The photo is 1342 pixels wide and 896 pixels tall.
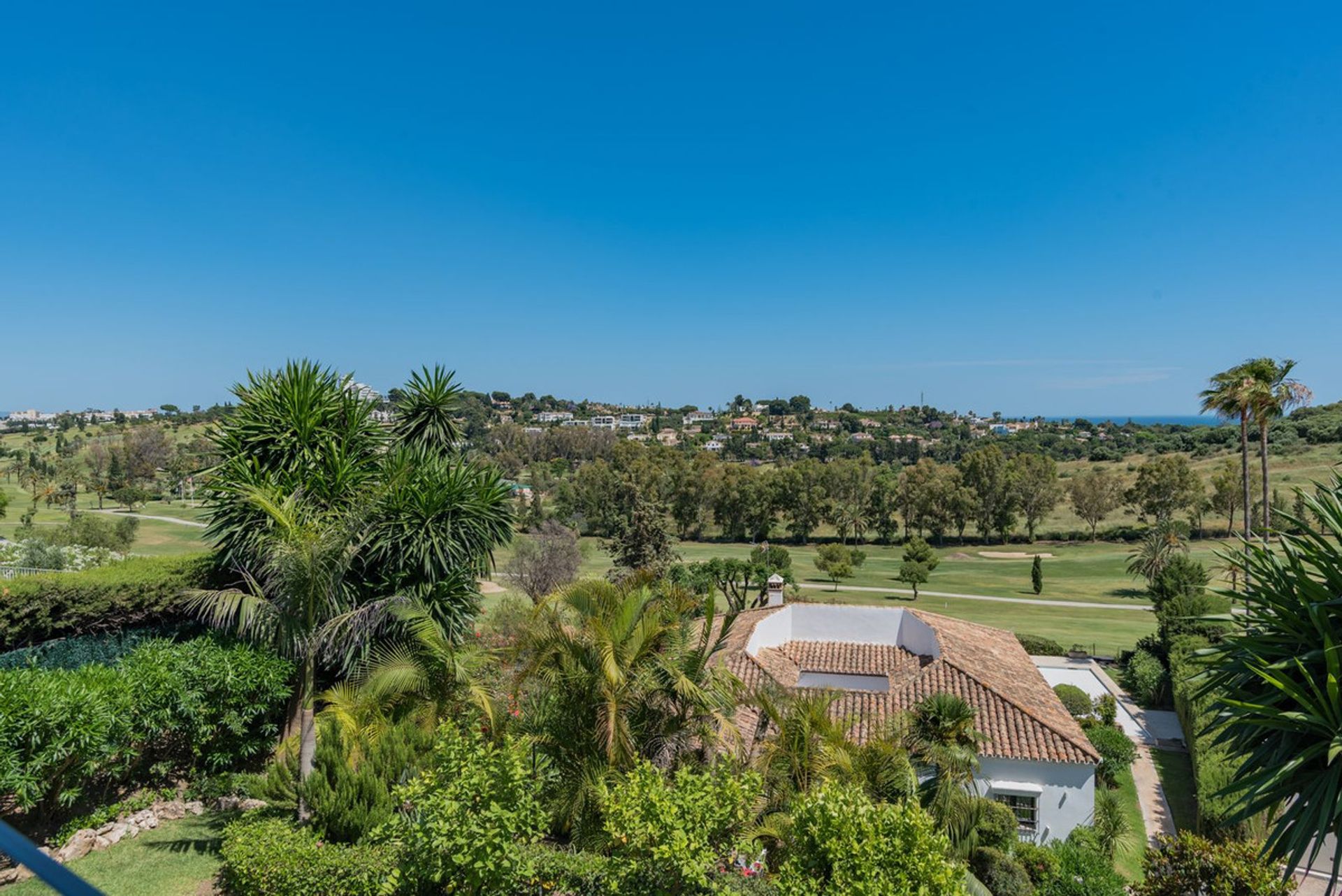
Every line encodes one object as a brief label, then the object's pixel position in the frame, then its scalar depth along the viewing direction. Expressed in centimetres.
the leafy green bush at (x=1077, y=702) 2141
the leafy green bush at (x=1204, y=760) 1316
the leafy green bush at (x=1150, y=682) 2400
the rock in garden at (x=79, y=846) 897
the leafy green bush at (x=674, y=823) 682
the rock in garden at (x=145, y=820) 992
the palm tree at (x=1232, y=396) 2519
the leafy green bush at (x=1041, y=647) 3019
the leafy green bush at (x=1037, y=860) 1173
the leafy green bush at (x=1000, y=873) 1085
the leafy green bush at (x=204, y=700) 1005
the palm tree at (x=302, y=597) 1003
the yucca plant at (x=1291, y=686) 627
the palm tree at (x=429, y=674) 1052
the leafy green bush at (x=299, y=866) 775
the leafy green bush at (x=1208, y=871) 999
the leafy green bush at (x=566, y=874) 816
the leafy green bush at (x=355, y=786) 888
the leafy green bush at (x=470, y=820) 696
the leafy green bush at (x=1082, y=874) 1084
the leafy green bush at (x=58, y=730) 814
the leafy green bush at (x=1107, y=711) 2060
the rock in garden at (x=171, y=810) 1031
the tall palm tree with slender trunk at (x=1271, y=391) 2483
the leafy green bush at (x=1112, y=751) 1730
